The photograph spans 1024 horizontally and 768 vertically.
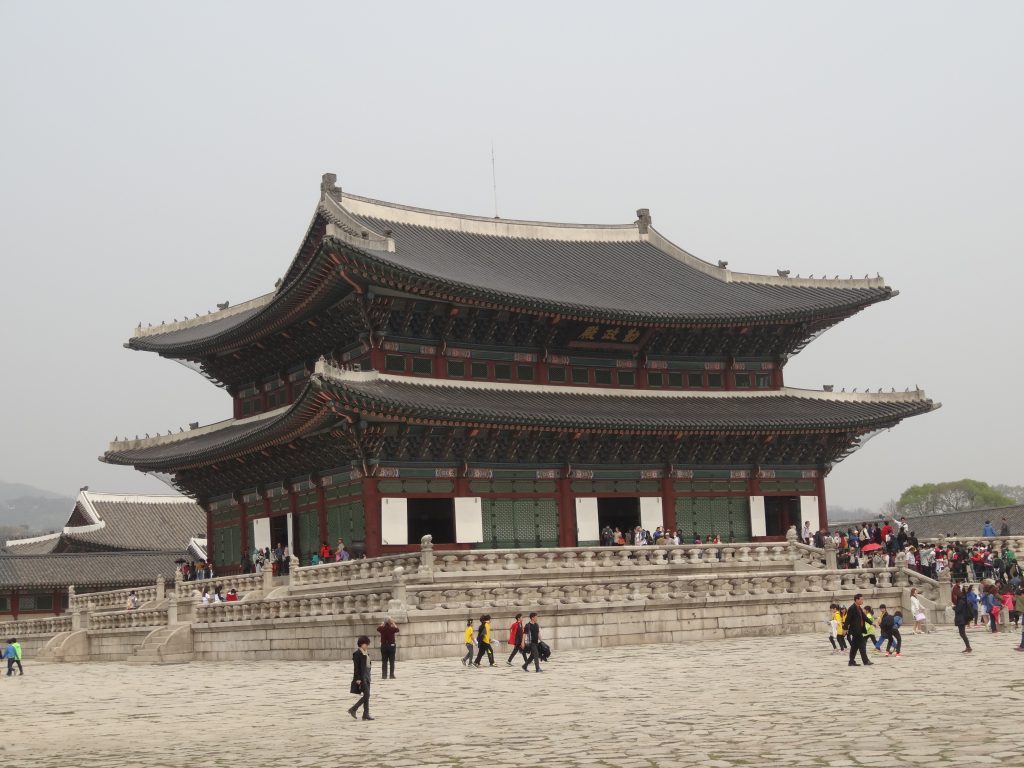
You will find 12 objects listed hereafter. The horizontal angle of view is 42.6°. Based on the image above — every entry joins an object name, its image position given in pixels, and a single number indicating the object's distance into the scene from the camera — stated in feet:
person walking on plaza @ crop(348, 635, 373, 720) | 66.90
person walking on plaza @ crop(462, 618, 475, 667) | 93.16
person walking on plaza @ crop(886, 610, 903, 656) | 92.07
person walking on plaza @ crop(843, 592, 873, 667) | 85.81
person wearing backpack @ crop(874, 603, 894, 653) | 91.81
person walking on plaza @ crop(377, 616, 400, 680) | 86.33
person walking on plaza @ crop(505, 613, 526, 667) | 92.73
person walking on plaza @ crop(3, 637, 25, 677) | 123.13
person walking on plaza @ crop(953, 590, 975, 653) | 92.97
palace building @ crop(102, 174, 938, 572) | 141.13
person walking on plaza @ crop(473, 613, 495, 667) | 93.40
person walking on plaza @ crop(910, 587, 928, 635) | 113.50
